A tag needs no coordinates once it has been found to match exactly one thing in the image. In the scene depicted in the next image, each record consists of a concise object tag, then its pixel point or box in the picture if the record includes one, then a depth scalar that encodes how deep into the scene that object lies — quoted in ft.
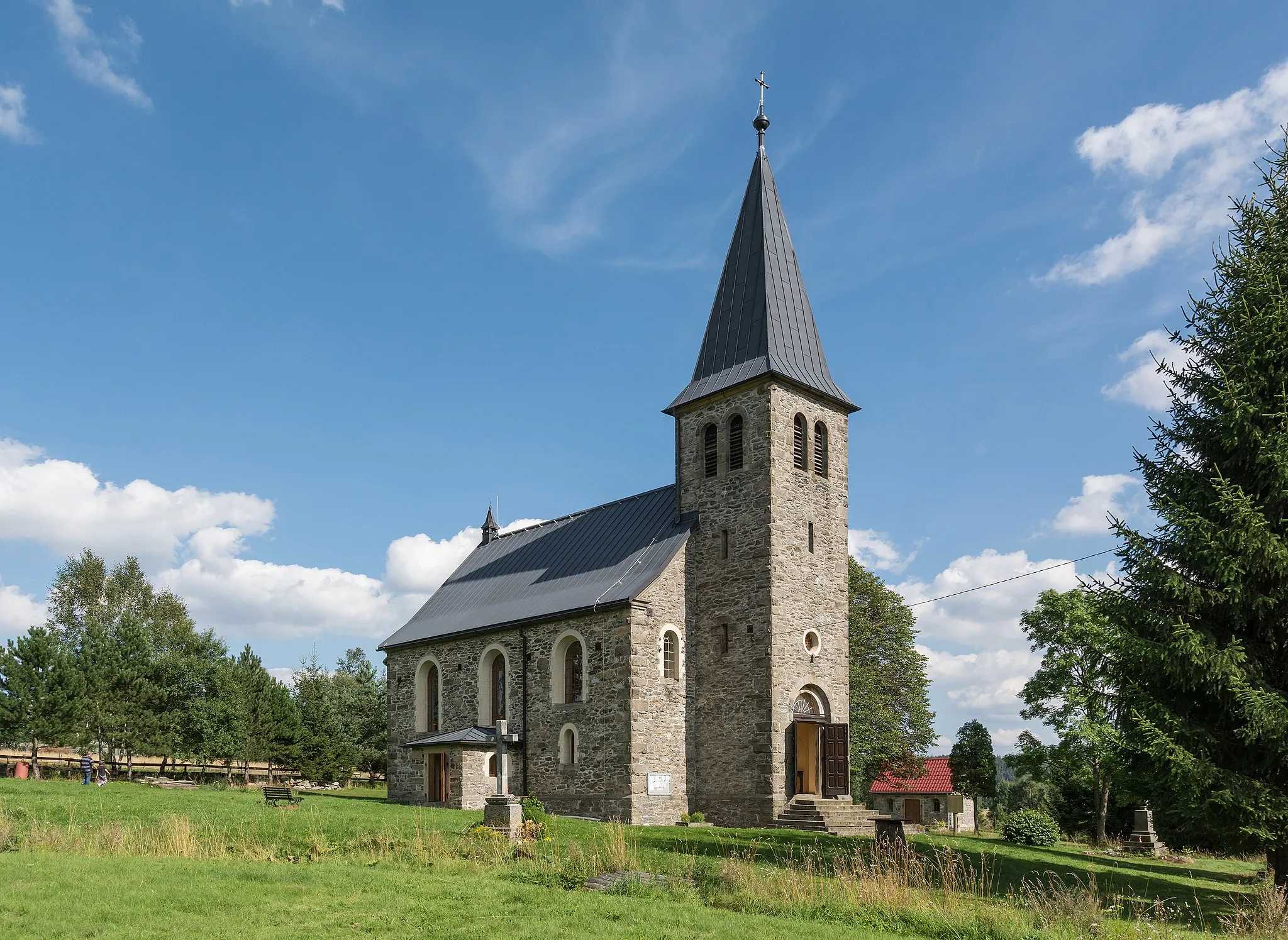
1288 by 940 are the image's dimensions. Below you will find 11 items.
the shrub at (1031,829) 89.86
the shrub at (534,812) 61.83
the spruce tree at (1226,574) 46.85
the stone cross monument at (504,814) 57.88
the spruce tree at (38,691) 128.77
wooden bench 84.28
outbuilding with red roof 164.55
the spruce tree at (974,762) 179.83
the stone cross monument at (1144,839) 100.37
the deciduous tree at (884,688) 127.95
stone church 91.35
